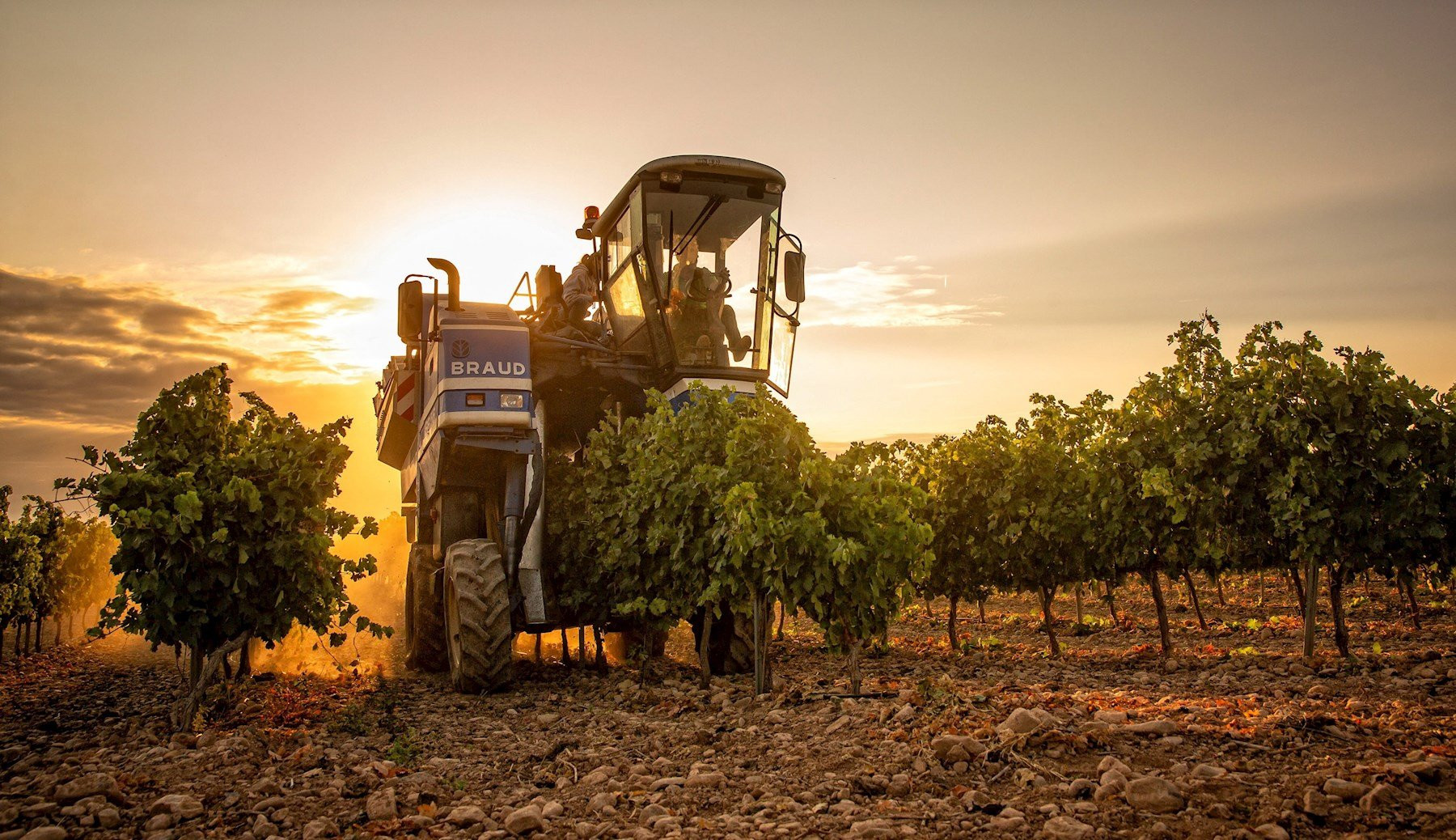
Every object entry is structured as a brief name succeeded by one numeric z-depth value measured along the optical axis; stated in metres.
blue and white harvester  9.26
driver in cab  10.24
